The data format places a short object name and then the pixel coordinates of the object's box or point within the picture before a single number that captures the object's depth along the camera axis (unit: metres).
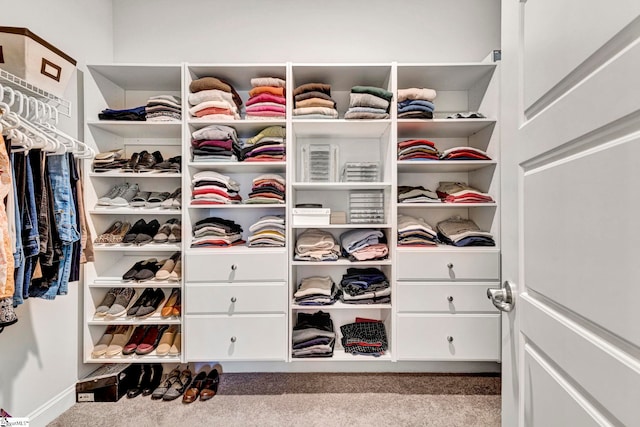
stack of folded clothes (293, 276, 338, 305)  1.95
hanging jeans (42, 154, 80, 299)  1.37
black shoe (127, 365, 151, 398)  1.90
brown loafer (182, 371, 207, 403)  1.82
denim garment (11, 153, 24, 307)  1.16
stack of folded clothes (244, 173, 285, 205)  1.96
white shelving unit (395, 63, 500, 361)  1.90
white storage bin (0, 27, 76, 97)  1.31
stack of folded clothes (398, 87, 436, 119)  1.95
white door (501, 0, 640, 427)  0.47
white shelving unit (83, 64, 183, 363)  1.92
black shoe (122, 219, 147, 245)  1.95
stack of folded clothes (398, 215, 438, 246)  1.97
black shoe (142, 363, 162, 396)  1.93
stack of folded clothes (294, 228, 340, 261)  1.97
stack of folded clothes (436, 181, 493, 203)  1.98
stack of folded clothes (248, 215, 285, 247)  1.95
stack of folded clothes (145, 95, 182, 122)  1.96
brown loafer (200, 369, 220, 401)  1.86
